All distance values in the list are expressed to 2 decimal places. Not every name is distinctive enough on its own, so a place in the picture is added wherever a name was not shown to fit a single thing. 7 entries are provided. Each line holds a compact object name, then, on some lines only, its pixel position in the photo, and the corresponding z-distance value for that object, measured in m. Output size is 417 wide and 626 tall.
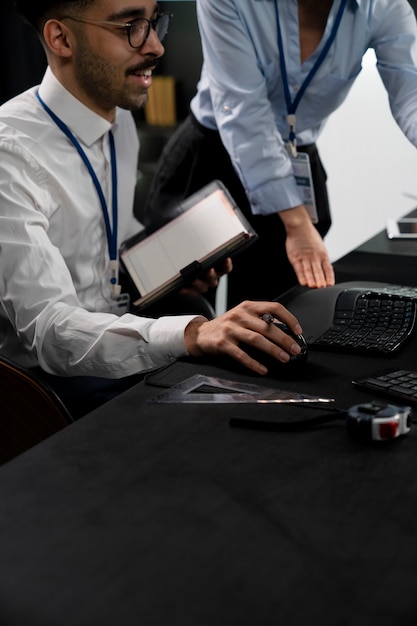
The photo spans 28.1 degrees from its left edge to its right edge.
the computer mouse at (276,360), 1.31
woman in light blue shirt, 1.96
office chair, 1.35
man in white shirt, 1.45
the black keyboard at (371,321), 1.42
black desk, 0.77
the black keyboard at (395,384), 1.20
